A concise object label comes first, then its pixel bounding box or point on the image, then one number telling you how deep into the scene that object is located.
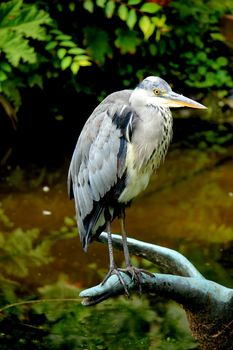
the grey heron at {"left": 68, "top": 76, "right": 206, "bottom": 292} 6.94
